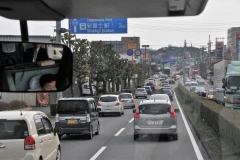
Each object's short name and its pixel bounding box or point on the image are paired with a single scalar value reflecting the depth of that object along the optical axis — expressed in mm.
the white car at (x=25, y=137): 10242
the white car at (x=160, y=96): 37769
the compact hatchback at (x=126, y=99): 43625
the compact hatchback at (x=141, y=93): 62100
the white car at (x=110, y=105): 33719
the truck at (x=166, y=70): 130200
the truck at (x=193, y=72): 127812
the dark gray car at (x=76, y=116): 19438
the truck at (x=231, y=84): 30828
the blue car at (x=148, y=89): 72750
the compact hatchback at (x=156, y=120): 18766
